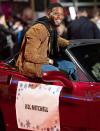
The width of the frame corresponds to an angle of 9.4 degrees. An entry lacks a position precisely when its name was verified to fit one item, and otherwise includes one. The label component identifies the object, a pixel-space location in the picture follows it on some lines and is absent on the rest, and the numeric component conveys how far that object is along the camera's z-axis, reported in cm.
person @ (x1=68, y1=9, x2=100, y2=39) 1118
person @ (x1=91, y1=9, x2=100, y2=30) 1384
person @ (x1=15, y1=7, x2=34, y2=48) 1654
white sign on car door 605
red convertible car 580
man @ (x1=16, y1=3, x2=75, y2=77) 642
